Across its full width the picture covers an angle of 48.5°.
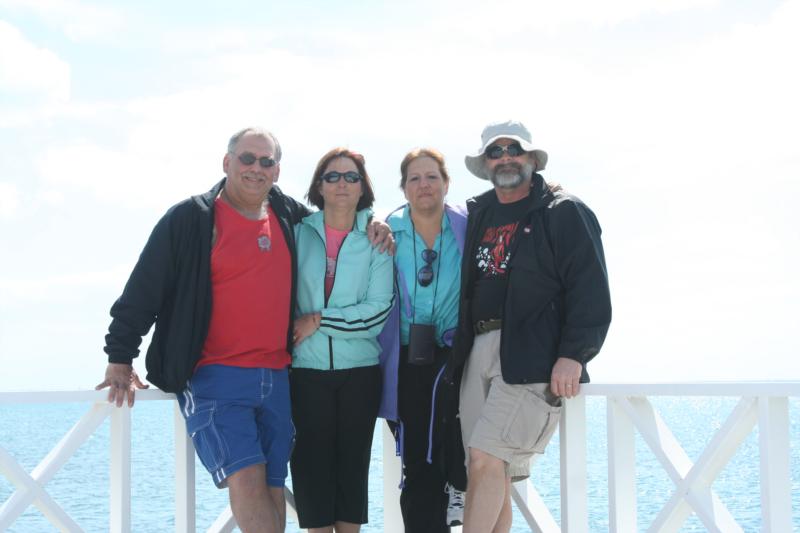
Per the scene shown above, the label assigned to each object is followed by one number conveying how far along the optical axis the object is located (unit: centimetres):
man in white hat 354
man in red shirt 361
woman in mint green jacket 389
